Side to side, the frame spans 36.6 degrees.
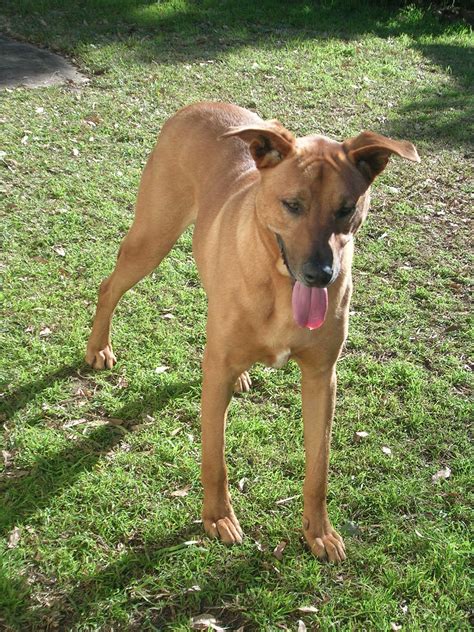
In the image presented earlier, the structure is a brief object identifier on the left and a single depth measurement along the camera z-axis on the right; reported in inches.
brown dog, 111.2
